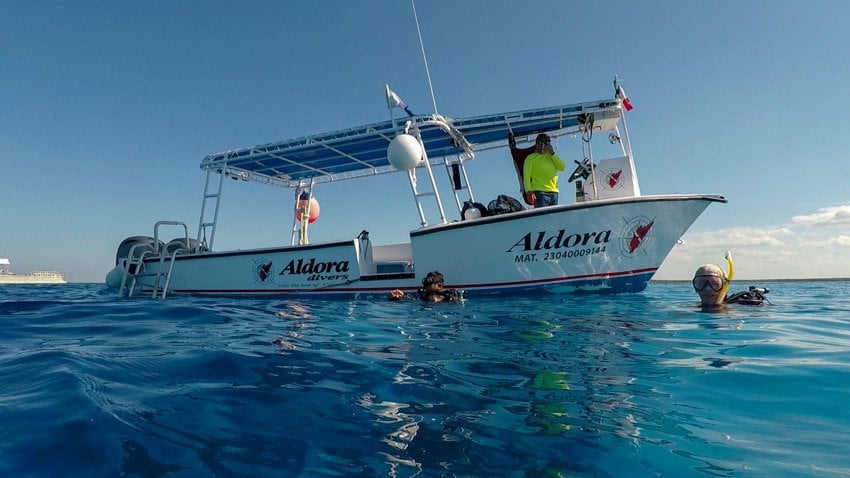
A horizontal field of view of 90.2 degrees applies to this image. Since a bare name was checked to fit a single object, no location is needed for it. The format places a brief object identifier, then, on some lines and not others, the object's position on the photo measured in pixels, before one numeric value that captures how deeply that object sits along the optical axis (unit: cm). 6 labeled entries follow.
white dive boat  711
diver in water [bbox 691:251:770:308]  485
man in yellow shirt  782
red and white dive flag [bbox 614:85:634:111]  782
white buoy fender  789
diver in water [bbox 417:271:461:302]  697
